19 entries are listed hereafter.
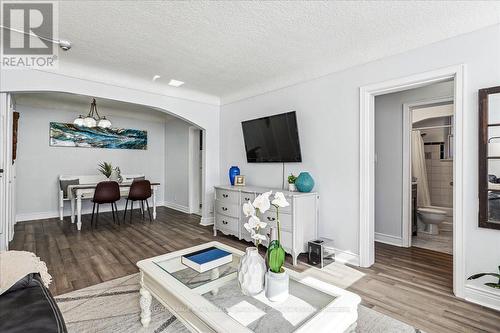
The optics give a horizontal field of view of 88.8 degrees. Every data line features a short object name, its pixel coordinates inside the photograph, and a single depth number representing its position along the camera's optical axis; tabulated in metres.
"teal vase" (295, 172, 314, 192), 3.14
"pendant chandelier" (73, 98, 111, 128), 4.40
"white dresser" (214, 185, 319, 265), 2.91
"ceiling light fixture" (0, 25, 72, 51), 2.43
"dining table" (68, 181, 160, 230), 4.43
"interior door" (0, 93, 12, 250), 2.90
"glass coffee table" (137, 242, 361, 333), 1.21
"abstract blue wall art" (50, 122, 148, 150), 5.30
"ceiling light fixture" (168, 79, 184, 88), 3.84
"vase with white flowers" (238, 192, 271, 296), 1.41
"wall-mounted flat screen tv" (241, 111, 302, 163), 3.44
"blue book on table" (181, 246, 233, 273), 1.73
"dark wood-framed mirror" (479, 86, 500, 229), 2.04
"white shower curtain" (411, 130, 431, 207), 5.02
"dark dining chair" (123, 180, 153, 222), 4.96
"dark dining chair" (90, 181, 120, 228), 4.55
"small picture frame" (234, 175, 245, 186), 4.14
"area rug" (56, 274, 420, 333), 1.78
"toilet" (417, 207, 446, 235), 4.04
